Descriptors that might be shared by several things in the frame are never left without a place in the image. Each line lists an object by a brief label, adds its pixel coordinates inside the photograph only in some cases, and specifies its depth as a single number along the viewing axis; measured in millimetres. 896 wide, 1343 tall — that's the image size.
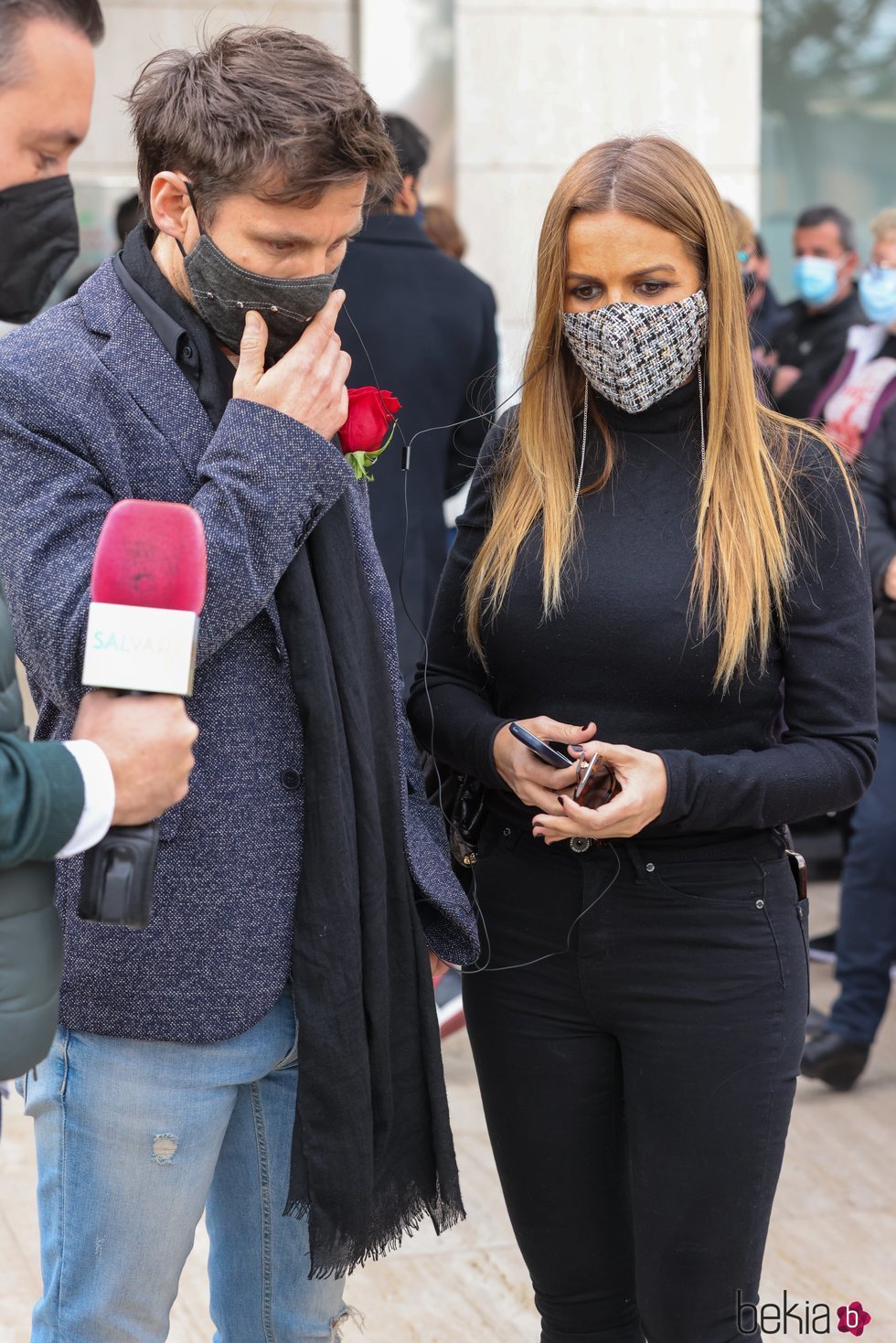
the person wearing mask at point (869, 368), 5176
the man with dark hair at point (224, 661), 1890
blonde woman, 2273
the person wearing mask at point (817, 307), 6938
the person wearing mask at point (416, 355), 4383
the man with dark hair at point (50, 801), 1649
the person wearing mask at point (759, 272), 6059
